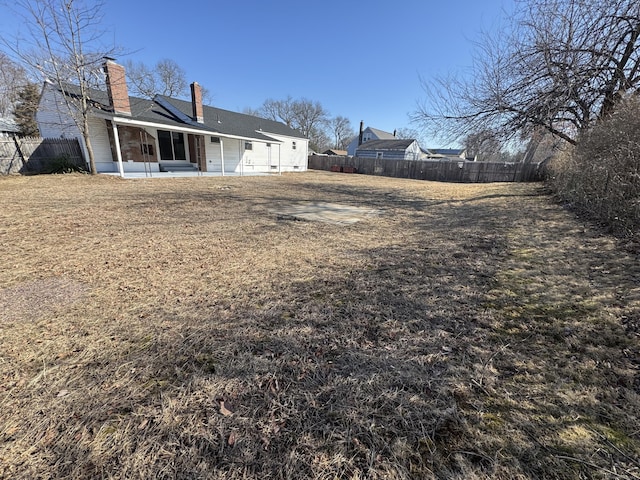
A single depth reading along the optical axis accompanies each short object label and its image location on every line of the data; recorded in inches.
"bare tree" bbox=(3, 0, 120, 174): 452.8
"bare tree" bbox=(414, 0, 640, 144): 253.9
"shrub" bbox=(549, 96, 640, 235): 181.6
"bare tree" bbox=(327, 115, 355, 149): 2576.3
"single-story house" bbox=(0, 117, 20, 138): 842.1
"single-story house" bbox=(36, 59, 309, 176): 504.7
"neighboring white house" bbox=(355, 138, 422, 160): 1512.1
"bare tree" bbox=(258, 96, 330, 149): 2089.1
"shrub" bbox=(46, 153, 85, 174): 480.1
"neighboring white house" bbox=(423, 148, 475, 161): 1998.9
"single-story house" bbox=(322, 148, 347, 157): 1894.3
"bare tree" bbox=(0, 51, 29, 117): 757.9
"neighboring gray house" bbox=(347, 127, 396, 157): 1876.2
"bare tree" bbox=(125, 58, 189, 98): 1251.4
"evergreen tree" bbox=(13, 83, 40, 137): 943.7
